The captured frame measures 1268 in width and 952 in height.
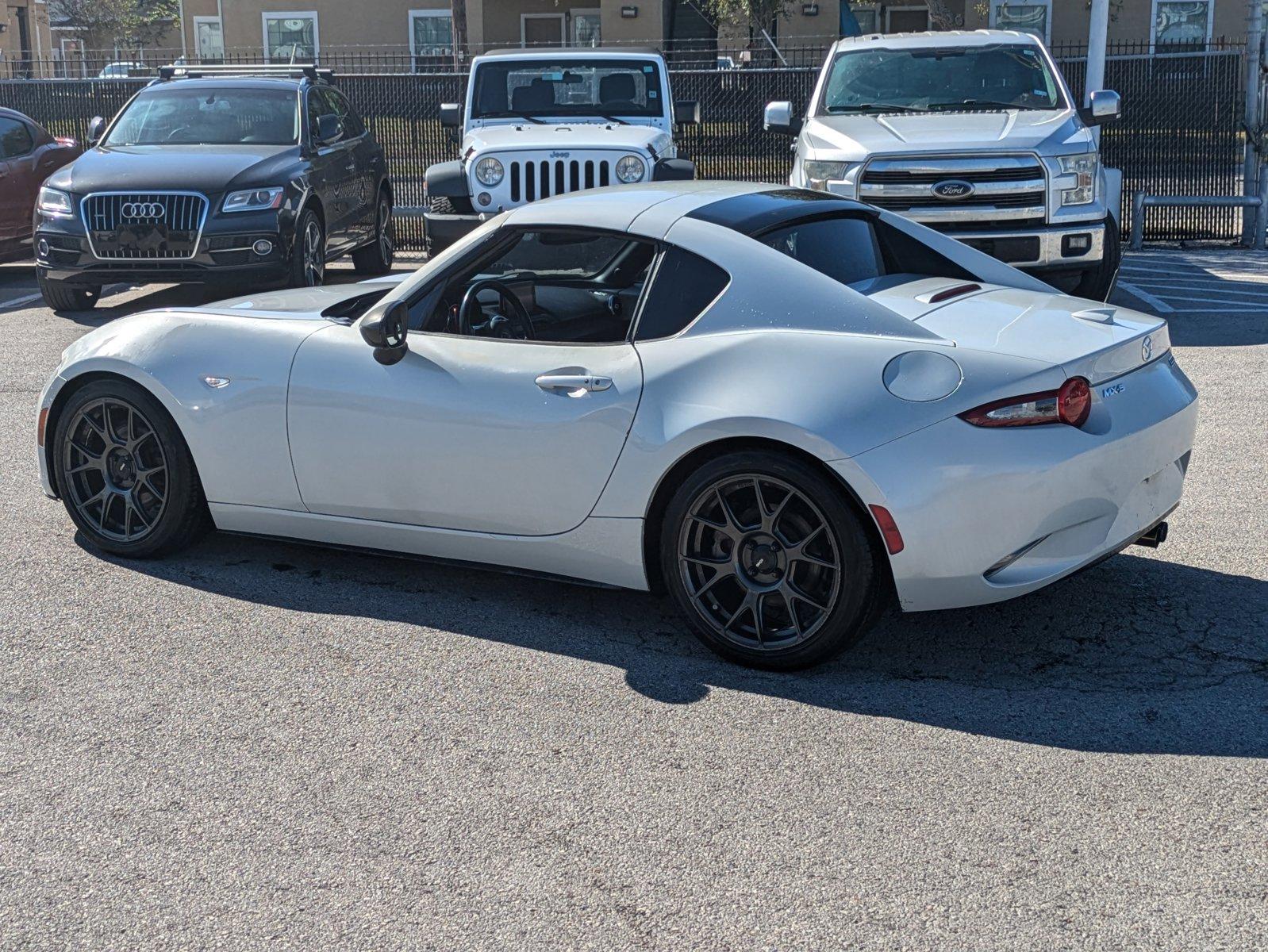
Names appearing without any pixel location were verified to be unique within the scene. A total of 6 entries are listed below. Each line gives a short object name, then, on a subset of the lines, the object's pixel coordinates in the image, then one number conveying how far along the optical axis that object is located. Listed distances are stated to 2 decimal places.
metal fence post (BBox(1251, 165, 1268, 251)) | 16.09
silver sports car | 4.37
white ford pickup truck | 10.73
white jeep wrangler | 11.91
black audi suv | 11.72
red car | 14.80
